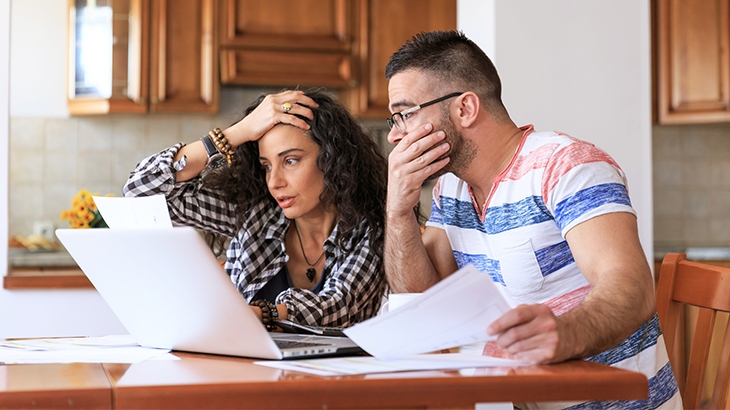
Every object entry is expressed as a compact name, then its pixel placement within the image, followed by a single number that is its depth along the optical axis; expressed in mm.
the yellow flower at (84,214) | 2629
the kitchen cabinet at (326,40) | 3986
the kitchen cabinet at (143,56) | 3852
